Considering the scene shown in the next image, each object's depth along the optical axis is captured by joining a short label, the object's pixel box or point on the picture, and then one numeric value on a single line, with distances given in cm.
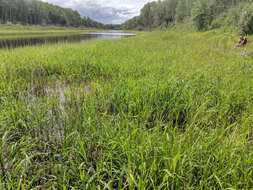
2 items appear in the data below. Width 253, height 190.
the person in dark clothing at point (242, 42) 1332
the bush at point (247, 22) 1858
